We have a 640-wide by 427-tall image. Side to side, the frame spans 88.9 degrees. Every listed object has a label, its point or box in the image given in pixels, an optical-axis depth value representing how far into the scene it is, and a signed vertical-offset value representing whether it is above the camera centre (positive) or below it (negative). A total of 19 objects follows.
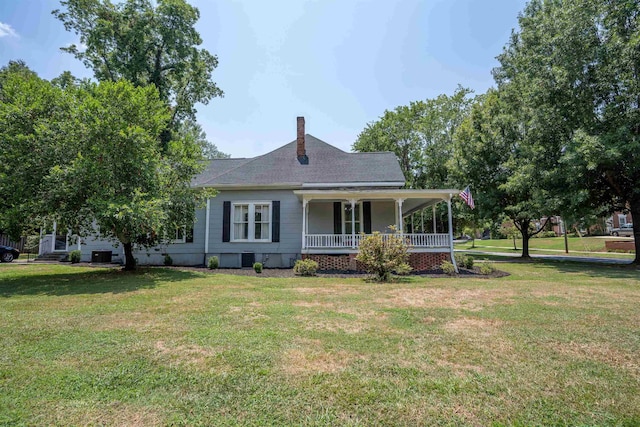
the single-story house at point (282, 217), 14.50 +1.19
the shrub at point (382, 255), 10.41 -0.44
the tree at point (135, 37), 19.00 +12.15
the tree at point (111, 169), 9.51 +2.29
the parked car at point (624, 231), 39.34 +1.06
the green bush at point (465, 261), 13.73 -0.90
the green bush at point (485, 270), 12.12 -1.10
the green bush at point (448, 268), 12.13 -1.02
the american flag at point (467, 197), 14.41 +1.93
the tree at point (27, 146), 9.61 +2.95
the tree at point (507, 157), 17.23 +5.19
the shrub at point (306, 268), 11.84 -0.95
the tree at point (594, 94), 13.98 +7.02
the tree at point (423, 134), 31.47 +10.78
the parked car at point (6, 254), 17.41 -0.53
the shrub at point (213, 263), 13.78 -0.86
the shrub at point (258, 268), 12.53 -0.99
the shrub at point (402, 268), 10.76 -0.89
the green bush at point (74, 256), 16.28 -0.63
